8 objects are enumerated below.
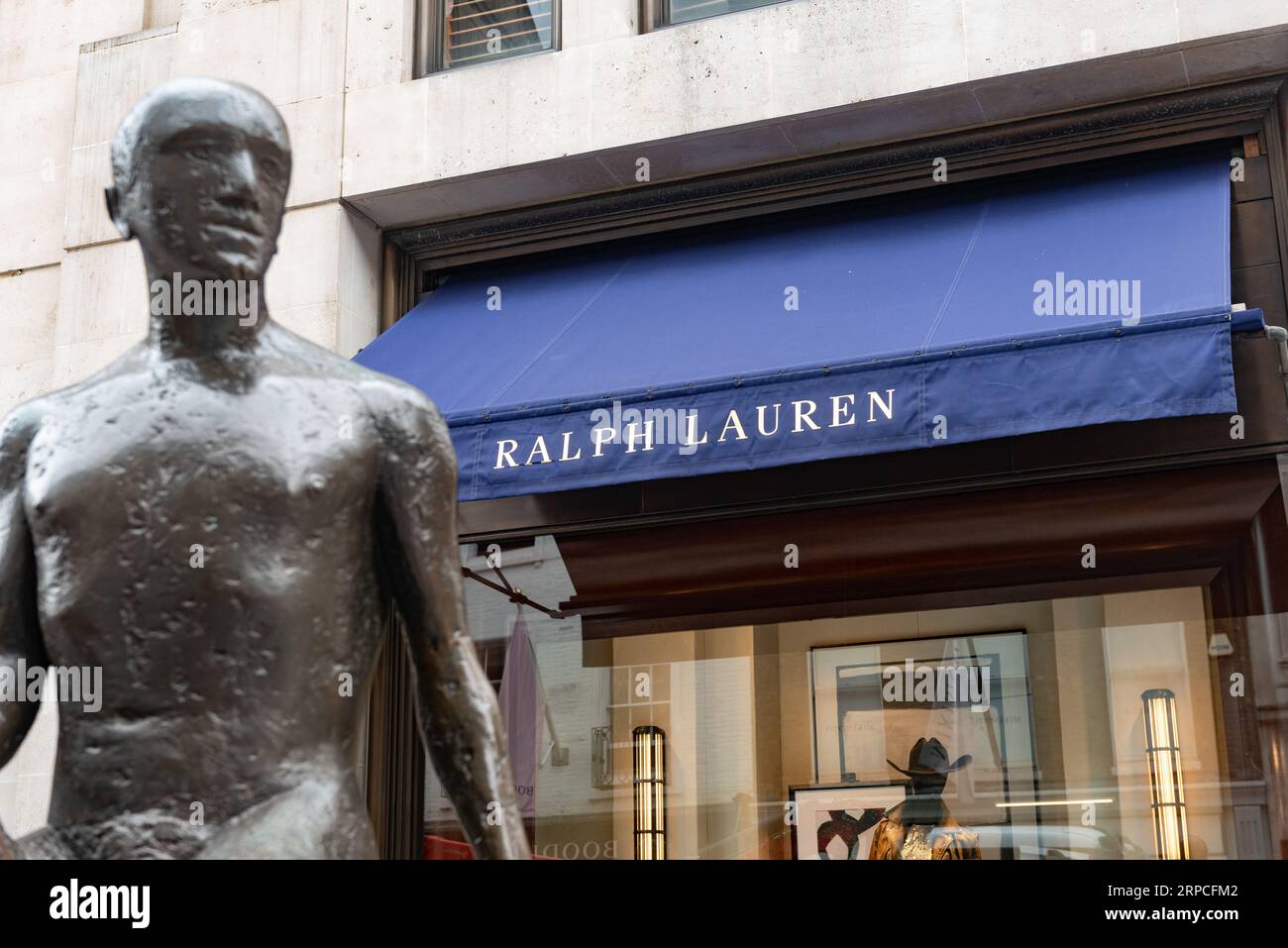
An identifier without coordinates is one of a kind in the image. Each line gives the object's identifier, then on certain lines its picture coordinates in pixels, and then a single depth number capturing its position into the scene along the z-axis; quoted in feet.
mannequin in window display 26.58
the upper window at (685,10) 31.09
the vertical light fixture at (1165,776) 25.08
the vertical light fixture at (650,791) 28.17
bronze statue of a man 7.27
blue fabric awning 23.59
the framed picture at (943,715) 26.68
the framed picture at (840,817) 27.35
